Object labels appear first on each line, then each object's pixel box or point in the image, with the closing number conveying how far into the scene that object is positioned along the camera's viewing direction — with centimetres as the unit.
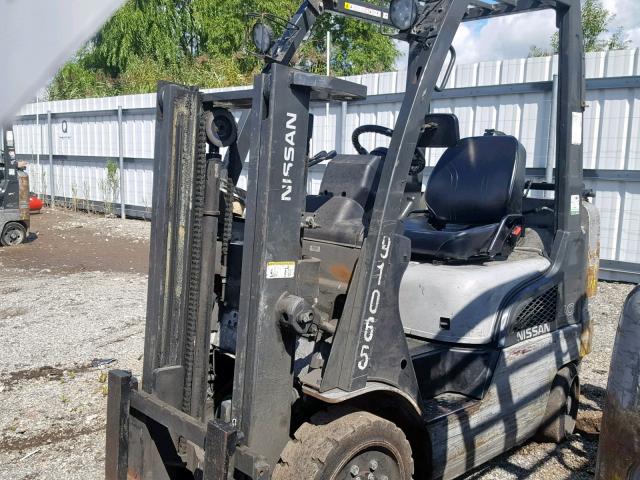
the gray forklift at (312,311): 266
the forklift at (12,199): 1190
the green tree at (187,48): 2538
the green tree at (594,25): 2948
